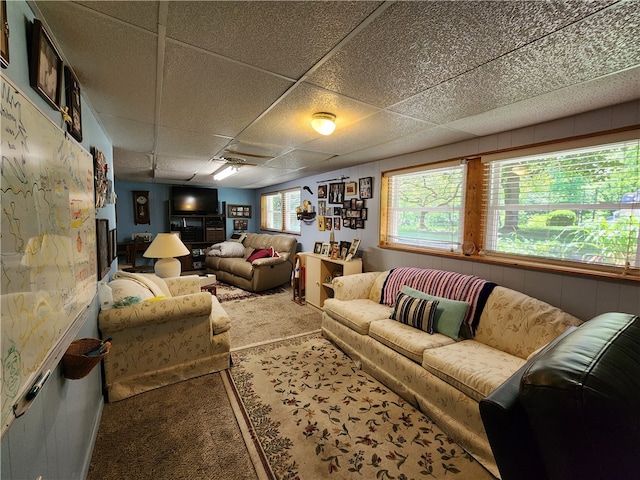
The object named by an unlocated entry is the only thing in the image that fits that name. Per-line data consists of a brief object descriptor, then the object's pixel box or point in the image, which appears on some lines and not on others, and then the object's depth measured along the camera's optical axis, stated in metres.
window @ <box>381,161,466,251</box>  2.85
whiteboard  0.67
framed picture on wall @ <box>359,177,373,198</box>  3.76
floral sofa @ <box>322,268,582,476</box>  1.71
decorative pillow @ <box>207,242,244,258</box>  6.22
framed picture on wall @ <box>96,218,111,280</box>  1.85
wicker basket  1.19
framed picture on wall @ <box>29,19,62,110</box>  0.98
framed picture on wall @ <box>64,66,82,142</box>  1.39
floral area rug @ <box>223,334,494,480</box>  1.54
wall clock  6.27
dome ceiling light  2.03
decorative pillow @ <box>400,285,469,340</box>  2.25
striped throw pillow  2.33
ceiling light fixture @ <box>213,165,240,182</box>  4.14
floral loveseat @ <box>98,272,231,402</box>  2.07
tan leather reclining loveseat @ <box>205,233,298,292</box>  4.98
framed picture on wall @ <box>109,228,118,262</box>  2.45
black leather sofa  0.67
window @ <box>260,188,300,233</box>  5.85
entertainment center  6.57
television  6.54
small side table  3.74
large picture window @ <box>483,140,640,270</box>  1.81
